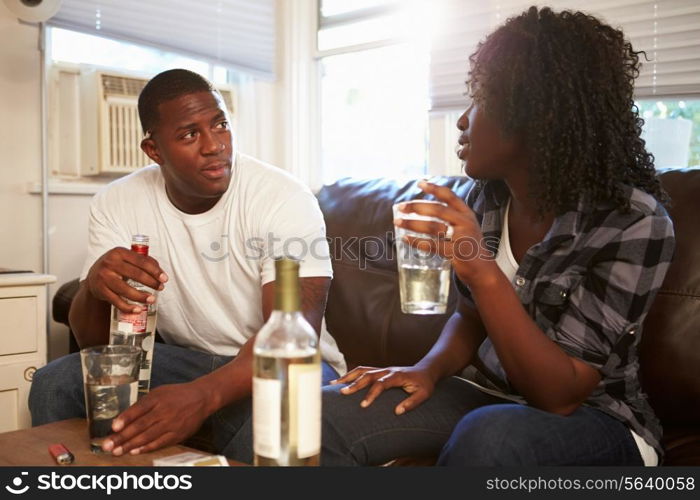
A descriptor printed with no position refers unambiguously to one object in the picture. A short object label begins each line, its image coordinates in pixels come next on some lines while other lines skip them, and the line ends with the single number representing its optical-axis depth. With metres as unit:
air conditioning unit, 2.67
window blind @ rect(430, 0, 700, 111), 2.10
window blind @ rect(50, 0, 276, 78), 2.66
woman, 1.14
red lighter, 1.08
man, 1.58
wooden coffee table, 1.09
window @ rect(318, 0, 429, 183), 2.99
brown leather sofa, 1.47
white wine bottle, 0.79
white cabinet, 2.10
